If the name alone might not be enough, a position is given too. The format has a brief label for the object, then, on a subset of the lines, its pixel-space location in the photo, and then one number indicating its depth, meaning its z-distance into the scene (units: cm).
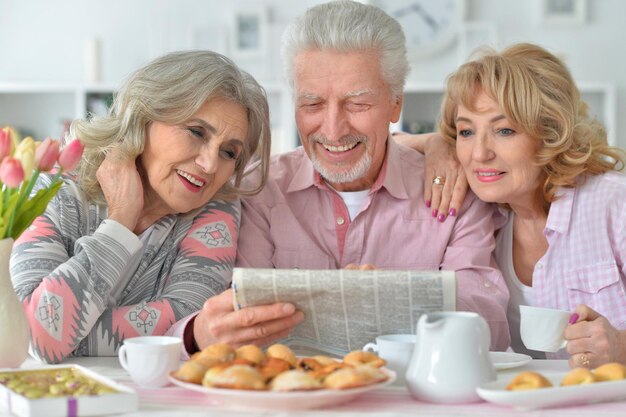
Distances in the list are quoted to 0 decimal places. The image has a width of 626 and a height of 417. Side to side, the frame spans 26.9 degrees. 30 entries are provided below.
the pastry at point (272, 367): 159
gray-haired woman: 204
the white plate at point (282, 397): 154
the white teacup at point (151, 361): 166
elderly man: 233
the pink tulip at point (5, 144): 170
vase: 174
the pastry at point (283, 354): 163
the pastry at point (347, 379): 155
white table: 156
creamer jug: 159
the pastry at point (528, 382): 158
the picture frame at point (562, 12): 489
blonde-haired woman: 227
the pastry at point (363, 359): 163
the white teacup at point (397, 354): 170
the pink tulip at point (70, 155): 173
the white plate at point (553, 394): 155
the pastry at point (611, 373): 163
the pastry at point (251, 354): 163
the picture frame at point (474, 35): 493
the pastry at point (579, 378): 161
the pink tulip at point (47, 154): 172
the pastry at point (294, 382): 154
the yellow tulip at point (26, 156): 168
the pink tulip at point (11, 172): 165
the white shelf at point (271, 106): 484
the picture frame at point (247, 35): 509
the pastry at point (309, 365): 162
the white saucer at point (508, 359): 180
